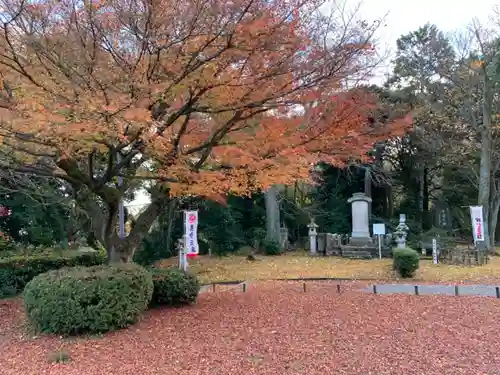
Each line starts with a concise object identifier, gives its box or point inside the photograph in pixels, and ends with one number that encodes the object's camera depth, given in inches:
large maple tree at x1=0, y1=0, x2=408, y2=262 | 202.7
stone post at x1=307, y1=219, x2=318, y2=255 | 809.5
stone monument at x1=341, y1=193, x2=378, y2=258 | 742.5
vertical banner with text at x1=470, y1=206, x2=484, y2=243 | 605.6
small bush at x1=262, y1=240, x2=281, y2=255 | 800.3
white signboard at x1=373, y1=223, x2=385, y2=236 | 675.4
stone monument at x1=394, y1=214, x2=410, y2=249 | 720.3
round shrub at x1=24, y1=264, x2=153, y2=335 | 228.5
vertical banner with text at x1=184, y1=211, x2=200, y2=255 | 394.3
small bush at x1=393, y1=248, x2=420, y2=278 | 447.9
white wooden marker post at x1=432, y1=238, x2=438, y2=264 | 608.7
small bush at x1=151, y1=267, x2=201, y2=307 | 296.4
